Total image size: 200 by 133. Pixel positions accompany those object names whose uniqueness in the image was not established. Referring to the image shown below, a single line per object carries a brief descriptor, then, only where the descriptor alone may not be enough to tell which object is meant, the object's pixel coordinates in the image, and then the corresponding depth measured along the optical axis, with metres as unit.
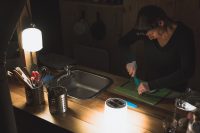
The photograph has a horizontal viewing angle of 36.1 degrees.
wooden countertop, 1.71
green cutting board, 1.95
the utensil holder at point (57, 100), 1.82
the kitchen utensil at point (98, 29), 3.46
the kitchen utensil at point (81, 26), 3.56
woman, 2.03
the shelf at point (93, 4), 3.29
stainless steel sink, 2.33
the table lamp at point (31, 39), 2.00
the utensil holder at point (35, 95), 1.94
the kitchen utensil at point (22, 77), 1.94
